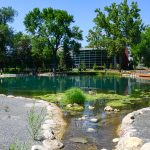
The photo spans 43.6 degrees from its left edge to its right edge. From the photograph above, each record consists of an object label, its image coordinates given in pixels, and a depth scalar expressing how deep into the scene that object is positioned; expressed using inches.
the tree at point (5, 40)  1593.5
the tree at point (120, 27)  1658.4
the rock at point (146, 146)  216.9
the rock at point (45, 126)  301.7
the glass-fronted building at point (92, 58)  2010.5
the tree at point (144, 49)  1611.5
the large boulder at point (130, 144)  234.5
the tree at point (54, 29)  1632.0
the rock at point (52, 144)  247.9
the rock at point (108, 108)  443.4
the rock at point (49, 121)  335.4
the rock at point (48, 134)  271.0
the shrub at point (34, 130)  261.1
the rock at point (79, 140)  277.5
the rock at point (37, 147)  228.4
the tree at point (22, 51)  1632.0
